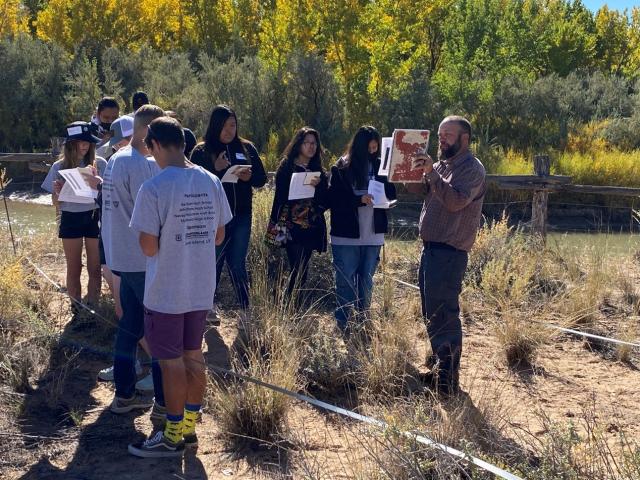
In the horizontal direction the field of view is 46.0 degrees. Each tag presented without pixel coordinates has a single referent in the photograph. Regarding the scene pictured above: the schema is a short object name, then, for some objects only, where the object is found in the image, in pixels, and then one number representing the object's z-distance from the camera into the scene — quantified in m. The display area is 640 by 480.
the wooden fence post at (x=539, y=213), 9.06
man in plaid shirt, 4.61
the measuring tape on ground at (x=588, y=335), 5.69
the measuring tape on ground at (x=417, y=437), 2.98
